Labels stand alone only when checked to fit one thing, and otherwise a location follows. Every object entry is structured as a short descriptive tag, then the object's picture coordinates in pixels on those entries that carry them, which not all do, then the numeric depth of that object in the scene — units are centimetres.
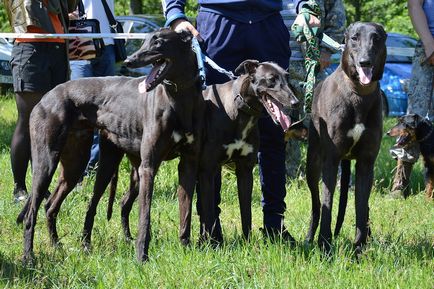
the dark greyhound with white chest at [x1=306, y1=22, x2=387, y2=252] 823
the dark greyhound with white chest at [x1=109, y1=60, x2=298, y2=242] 830
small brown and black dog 1302
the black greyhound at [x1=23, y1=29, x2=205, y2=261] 832
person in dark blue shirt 896
